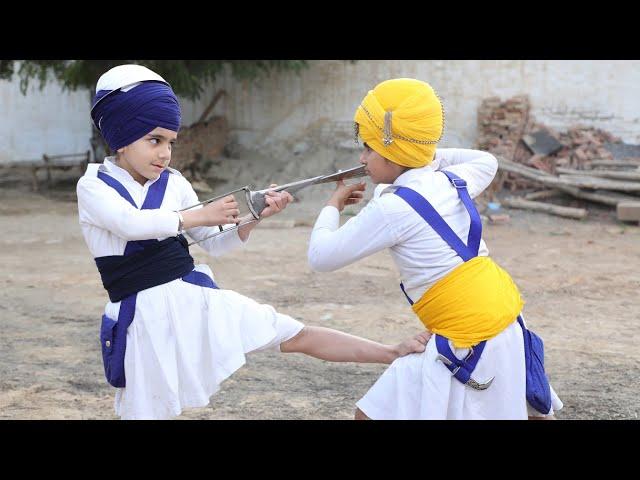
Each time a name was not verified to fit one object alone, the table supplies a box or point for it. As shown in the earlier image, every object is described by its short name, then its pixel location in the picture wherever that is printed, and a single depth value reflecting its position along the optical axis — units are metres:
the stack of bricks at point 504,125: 13.22
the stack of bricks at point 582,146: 12.87
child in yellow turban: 2.84
